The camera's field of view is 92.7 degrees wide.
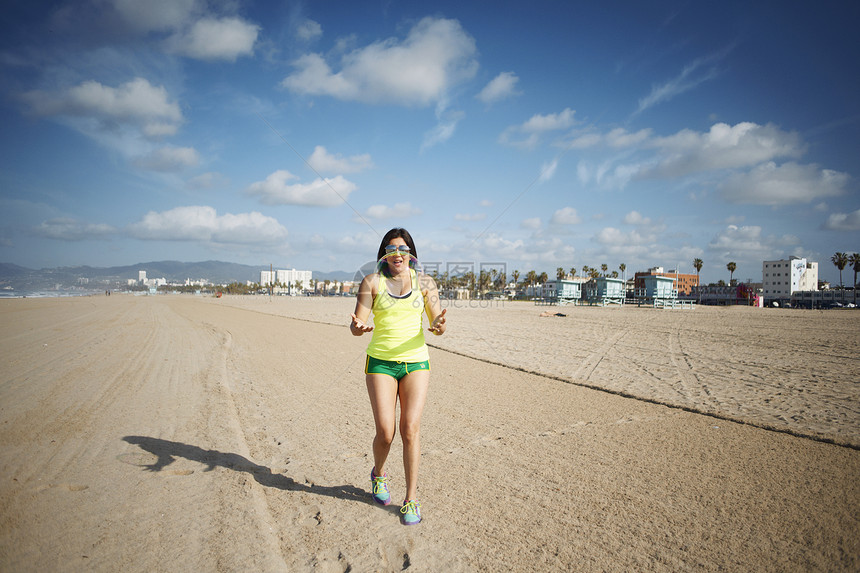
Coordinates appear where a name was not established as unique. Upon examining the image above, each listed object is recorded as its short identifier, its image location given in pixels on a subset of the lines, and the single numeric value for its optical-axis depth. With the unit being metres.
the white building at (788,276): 108.94
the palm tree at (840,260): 91.81
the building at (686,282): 120.55
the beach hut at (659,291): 48.00
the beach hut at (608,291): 53.41
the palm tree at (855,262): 83.50
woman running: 3.09
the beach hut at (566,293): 57.34
